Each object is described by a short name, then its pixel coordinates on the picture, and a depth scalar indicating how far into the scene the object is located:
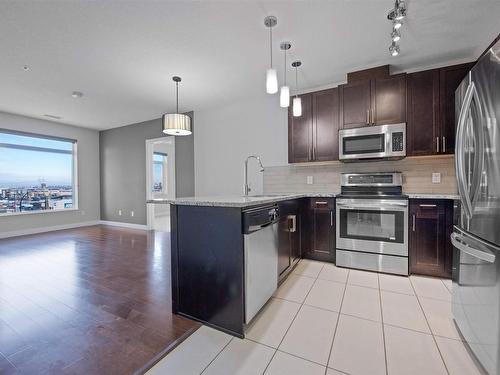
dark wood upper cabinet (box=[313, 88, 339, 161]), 3.11
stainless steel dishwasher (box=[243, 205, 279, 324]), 1.55
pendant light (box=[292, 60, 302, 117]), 2.45
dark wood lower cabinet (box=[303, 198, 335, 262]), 2.96
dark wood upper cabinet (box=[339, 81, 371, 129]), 2.91
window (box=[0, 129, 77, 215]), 4.74
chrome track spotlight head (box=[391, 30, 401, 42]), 1.90
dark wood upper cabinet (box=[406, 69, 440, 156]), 2.64
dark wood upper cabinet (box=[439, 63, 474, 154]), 2.57
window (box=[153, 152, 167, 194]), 7.52
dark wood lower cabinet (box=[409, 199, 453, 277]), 2.43
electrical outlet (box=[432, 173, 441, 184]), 2.86
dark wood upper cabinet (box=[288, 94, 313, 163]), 3.29
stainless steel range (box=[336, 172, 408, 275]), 2.59
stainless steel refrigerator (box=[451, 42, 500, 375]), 1.18
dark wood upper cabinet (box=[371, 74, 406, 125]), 2.74
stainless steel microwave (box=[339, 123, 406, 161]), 2.72
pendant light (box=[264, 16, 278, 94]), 1.83
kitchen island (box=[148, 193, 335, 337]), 1.53
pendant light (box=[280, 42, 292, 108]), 2.06
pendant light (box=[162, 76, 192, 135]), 2.86
